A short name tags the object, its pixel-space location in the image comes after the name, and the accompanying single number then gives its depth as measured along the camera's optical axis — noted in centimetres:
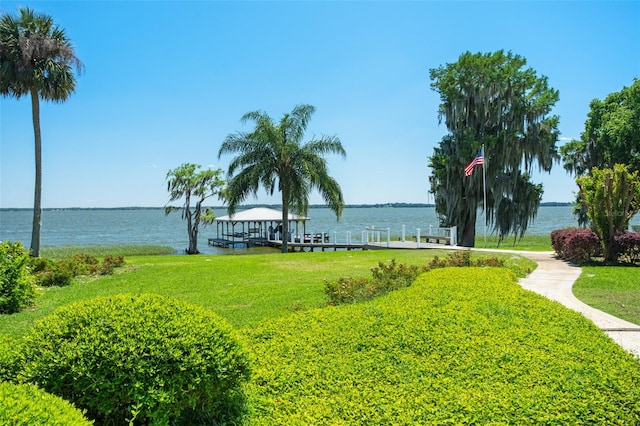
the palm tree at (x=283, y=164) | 2400
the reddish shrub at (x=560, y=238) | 1530
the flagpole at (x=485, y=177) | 2336
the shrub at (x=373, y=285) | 788
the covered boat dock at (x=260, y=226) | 3325
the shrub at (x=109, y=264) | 1272
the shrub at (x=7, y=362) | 306
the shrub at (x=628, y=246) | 1331
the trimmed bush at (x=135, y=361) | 296
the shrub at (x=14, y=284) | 788
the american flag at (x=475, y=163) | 2103
